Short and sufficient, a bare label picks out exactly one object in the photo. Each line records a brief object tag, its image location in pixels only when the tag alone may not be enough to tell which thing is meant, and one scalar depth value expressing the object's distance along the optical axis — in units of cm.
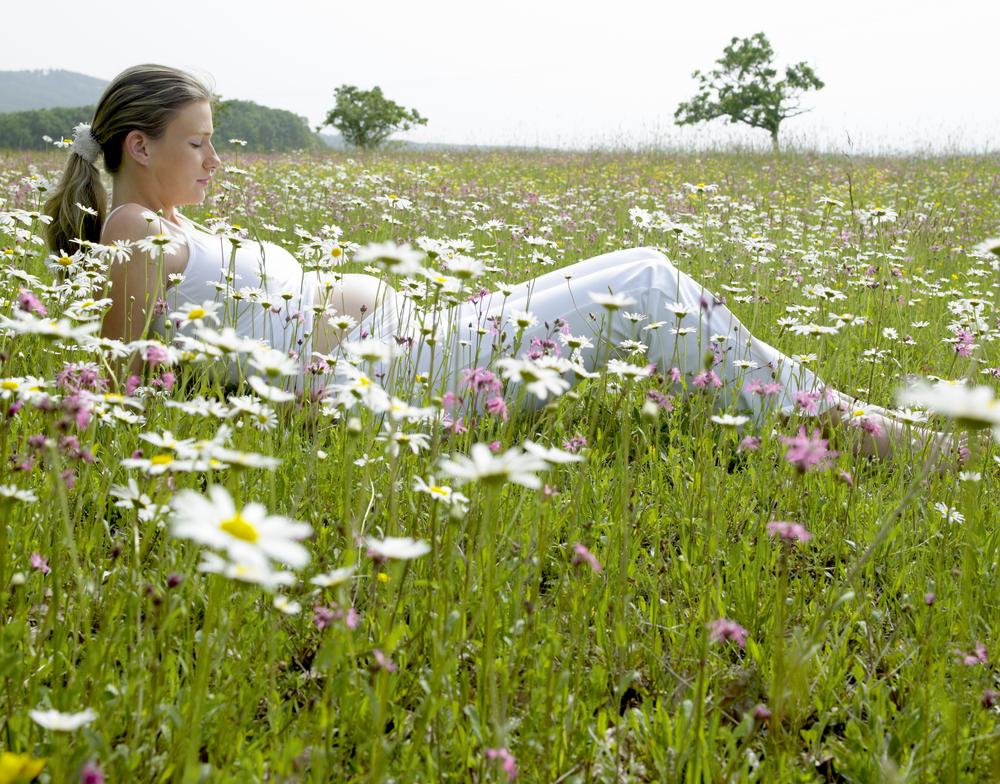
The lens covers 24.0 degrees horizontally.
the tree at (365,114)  3600
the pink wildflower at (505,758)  197
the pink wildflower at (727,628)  221
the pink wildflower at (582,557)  228
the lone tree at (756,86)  3177
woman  377
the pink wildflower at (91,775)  149
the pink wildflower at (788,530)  219
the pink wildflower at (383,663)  185
